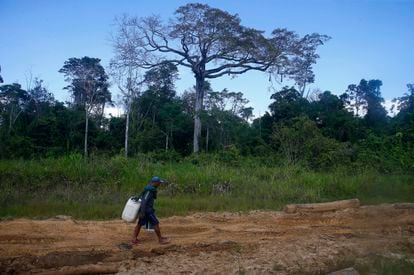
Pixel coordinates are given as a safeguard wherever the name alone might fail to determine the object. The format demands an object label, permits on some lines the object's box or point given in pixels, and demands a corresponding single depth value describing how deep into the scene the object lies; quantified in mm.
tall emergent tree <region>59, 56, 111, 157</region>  28500
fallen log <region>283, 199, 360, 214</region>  9555
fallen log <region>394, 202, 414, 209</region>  9741
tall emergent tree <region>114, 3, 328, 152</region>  21312
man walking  6746
